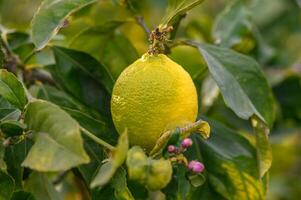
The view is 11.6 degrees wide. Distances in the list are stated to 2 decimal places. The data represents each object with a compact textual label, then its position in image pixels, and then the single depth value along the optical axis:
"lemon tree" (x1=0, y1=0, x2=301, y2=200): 1.03
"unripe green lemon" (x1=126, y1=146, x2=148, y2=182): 1.00
